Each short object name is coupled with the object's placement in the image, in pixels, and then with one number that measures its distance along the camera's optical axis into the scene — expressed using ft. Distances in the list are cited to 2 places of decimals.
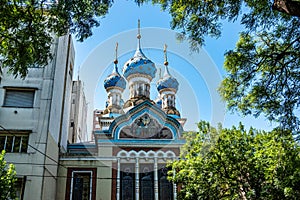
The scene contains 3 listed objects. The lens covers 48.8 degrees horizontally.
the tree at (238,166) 34.78
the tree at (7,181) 35.53
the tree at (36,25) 22.18
